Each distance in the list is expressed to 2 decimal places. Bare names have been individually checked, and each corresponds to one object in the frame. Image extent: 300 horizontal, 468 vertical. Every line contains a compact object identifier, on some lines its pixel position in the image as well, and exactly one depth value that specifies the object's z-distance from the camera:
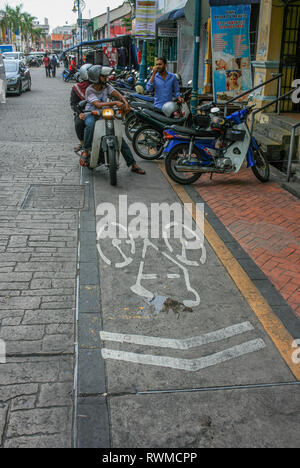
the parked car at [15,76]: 21.80
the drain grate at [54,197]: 6.78
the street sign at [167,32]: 21.28
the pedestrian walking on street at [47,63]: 39.27
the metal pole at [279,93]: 10.87
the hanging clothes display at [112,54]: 33.24
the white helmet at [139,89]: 13.21
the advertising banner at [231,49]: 10.45
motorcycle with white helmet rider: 7.78
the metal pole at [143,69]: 18.37
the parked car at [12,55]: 29.53
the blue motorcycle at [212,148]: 7.84
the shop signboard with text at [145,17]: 16.25
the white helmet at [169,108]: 9.60
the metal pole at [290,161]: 8.12
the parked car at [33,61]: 64.16
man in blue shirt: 10.18
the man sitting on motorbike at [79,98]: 8.63
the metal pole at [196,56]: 9.76
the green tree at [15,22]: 86.38
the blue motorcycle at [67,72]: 28.82
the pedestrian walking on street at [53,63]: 40.59
